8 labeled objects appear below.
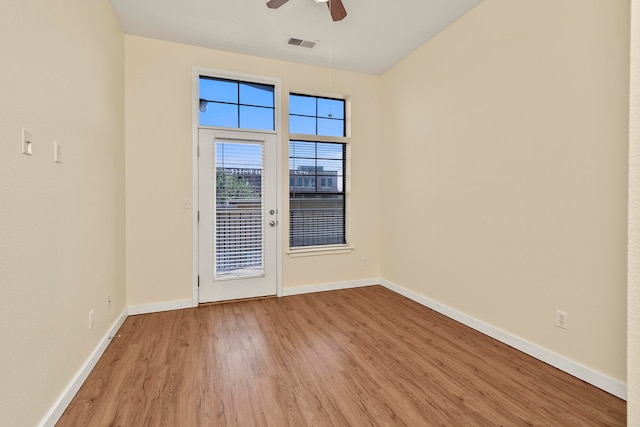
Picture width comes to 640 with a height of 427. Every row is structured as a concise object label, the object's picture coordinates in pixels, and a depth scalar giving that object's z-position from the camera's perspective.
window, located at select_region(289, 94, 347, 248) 4.17
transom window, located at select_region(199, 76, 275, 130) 3.73
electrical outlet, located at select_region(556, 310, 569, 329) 2.25
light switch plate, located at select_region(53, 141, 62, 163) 1.77
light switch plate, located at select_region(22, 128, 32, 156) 1.47
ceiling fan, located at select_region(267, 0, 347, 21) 2.45
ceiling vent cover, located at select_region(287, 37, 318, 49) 3.48
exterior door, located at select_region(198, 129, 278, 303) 3.68
